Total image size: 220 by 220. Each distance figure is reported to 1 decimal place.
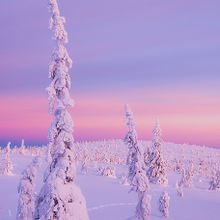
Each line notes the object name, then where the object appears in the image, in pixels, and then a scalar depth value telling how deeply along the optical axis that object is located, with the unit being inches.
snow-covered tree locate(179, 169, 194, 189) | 1691.7
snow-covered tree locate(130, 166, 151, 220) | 856.3
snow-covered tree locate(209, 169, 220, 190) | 1752.0
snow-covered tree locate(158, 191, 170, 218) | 977.5
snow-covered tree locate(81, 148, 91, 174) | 2063.4
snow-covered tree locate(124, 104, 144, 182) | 880.5
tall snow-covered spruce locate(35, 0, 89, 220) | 397.7
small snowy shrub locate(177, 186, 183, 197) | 1391.5
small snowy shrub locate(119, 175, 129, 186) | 1688.2
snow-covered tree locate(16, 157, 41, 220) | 665.0
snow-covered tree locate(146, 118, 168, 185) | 1812.3
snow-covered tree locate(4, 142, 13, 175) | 1798.6
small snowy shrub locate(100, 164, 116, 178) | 2028.8
